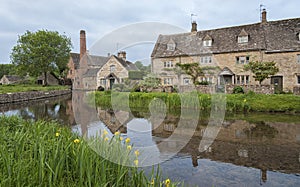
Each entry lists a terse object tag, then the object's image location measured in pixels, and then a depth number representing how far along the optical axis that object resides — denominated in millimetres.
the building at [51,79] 55588
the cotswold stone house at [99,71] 38319
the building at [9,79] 66588
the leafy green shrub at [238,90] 19531
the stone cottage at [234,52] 25000
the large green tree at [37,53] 41938
